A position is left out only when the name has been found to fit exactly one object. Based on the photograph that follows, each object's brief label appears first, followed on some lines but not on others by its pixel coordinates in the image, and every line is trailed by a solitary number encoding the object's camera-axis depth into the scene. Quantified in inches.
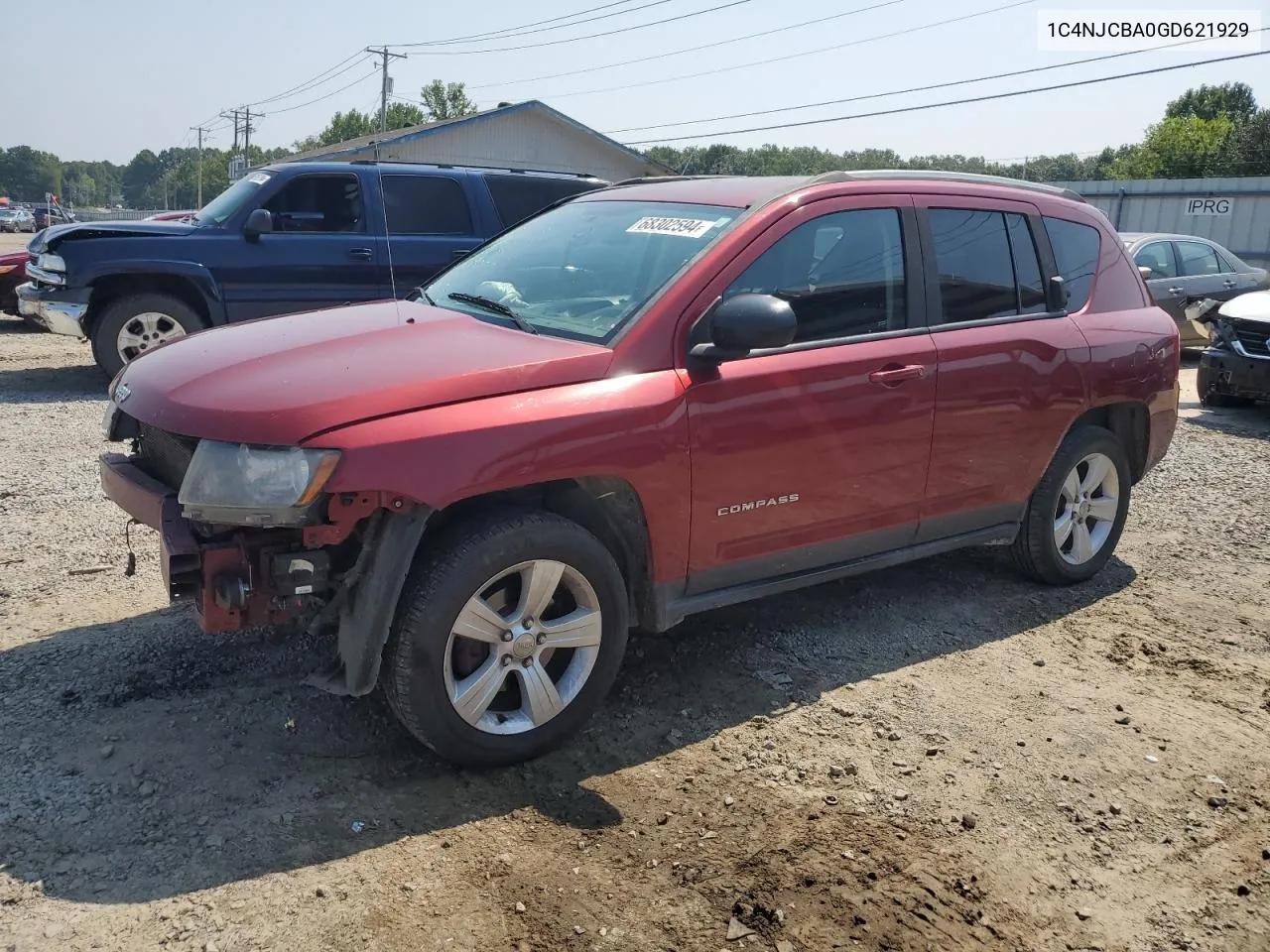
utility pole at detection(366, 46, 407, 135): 2347.4
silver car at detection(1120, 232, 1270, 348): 514.6
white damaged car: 381.7
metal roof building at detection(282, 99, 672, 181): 1302.9
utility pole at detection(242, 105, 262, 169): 3341.0
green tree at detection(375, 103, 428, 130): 3026.3
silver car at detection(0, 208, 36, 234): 2469.2
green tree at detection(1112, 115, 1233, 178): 2315.5
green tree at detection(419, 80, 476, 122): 3152.1
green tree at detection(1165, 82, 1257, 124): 2942.9
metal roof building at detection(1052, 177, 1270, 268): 987.9
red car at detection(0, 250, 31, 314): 478.3
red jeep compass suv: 124.2
